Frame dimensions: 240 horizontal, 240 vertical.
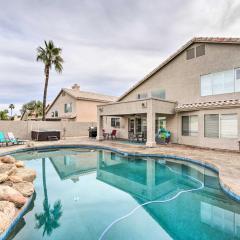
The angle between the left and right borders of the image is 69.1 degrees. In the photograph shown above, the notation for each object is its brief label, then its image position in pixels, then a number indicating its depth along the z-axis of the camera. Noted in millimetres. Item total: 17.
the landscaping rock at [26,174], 7139
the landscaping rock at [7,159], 8915
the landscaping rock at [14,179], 6242
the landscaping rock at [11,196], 4902
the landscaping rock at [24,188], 5789
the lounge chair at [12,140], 15773
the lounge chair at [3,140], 15242
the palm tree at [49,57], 22016
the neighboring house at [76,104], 27219
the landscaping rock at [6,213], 3891
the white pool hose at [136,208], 4351
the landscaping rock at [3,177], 5936
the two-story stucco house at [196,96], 12289
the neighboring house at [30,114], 40469
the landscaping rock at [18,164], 8526
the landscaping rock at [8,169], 6952
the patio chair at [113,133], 20391
